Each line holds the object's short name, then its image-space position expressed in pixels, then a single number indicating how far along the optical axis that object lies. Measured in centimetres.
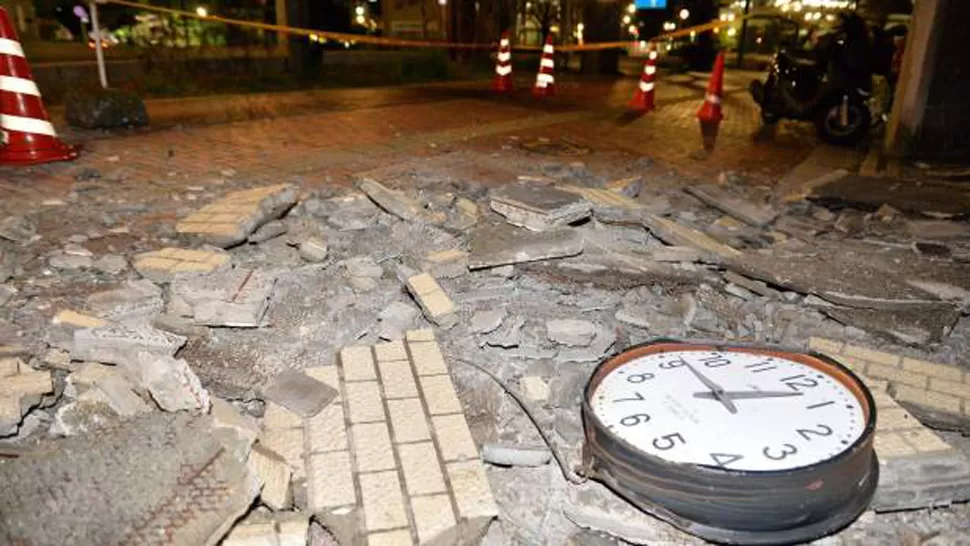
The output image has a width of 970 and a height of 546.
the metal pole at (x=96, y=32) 743
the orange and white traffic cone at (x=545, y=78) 1271
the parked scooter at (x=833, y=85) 857
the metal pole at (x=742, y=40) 2030
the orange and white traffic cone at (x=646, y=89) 1119
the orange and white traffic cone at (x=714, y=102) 1010
